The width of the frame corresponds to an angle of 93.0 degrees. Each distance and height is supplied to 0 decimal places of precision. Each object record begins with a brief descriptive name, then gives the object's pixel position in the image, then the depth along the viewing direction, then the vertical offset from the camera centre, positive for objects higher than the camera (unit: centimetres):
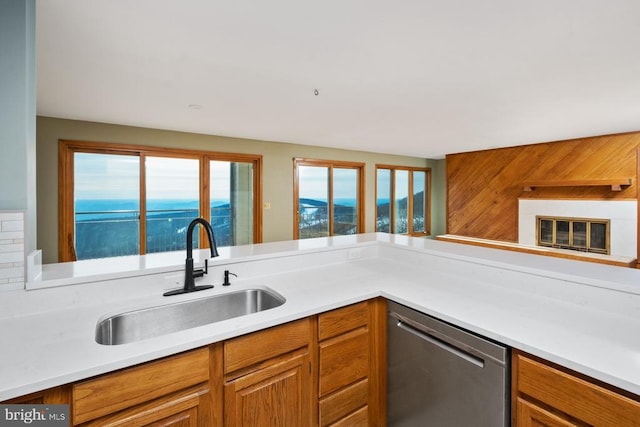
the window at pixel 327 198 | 583 +30
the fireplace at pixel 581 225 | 450 -21
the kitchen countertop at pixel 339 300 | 100 -44
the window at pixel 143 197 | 397 +23
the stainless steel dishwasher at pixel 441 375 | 119 -72
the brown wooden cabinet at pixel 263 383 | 100 -68
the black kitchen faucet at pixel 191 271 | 154 -31
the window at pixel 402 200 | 702 +32
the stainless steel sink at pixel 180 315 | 141 -52
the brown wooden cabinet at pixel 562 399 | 91 -61
